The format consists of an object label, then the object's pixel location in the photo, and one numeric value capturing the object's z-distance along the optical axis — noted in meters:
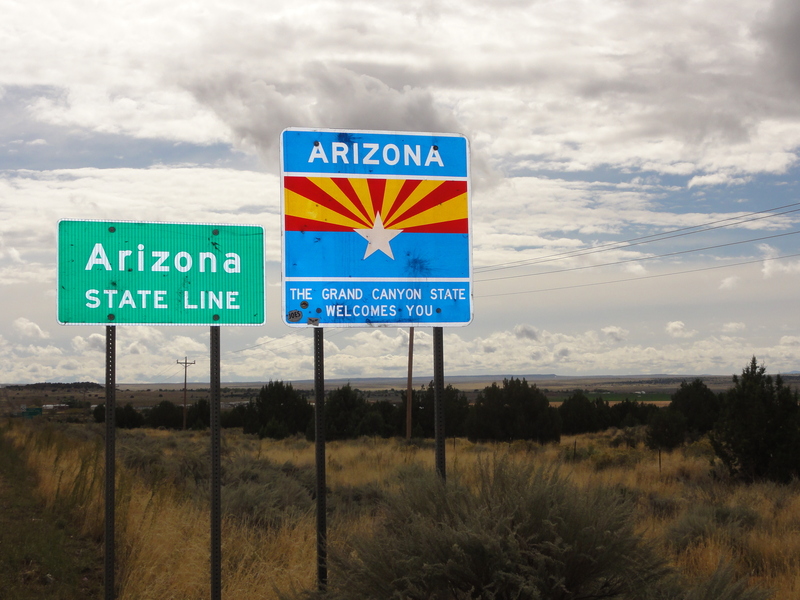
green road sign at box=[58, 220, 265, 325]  5.74
